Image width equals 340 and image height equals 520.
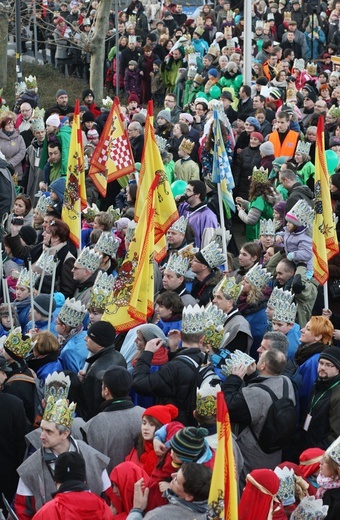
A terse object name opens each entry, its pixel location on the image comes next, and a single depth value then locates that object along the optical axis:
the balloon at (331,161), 13.78
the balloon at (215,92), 19.53
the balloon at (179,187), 13.86
